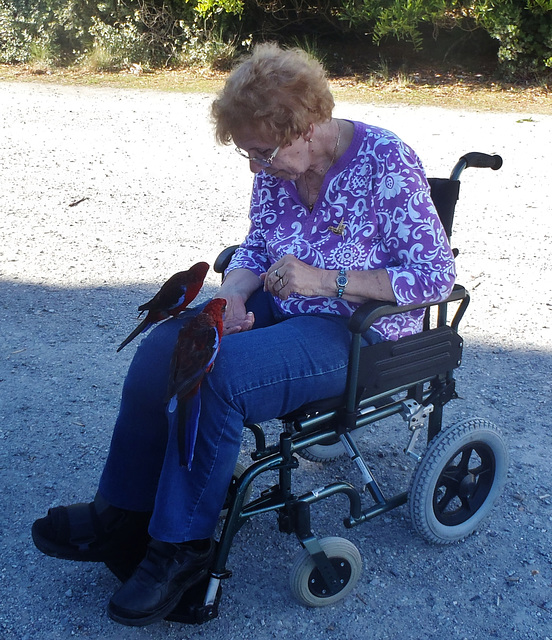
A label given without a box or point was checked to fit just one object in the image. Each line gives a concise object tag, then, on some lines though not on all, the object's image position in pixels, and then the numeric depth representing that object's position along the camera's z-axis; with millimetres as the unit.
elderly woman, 1948
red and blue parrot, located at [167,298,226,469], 1888
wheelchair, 2082
